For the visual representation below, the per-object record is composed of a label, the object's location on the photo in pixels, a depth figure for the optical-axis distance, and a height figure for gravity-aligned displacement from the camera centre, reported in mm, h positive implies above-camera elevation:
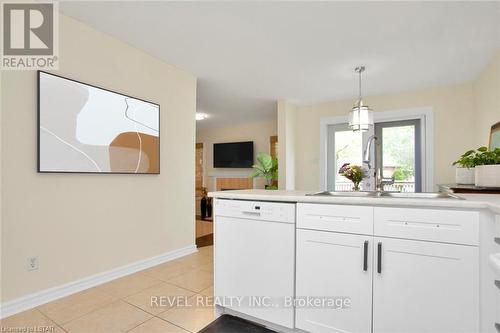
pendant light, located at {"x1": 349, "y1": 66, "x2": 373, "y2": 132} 2832 +556
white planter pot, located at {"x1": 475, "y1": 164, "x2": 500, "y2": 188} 1951 -51
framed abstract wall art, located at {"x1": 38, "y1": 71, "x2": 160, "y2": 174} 1994 +343
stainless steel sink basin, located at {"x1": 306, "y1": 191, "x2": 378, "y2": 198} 1717 -172
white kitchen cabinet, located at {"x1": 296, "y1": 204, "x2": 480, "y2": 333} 1172 -505
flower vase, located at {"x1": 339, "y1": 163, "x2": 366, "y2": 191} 1959 -36
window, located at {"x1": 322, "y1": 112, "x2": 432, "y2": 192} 4051 +340
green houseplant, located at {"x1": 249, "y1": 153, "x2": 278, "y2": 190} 5230 +3
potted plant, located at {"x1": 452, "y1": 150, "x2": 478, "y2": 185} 2371 -26
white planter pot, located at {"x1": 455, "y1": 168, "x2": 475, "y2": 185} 2601 -69
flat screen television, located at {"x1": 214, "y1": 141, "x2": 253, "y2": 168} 6512 +352
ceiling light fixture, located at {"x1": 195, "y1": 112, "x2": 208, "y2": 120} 5670 +1174
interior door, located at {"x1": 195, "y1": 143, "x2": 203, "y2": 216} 7395 +58
